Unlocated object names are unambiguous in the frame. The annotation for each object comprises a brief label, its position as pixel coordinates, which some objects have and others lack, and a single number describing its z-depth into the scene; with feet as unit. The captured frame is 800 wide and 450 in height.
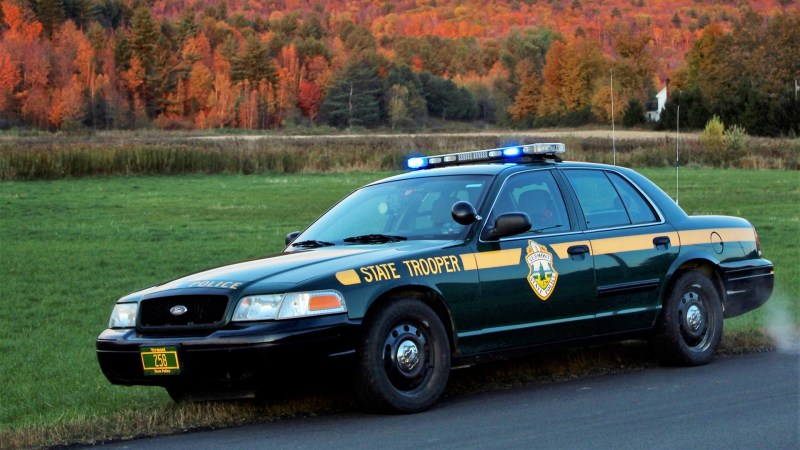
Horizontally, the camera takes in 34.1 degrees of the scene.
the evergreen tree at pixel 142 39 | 419.33
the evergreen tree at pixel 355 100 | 416.05
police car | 24.31
